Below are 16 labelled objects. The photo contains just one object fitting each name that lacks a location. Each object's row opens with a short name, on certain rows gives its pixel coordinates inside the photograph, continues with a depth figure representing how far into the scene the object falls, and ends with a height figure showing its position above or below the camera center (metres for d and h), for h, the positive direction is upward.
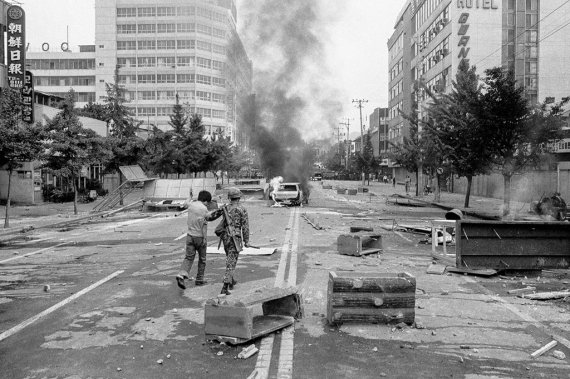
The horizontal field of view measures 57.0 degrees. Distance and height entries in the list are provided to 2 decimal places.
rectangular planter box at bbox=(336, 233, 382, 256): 12.31 -1.68
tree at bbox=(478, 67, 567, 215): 23.03 +2.37
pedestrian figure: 8.66 -0.97
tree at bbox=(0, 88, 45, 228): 19.39 +1.40
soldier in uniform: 8.14 -0.91
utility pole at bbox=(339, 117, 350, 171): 109.38 +5.48
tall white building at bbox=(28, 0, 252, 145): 88.62 +19.33
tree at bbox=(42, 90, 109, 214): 23.95 +1.35
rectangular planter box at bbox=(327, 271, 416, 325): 6.34 -1.52
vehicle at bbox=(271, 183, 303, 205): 32.19 -1.24
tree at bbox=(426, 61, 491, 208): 24.48 +2.34
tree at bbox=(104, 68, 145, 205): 31.08 +1.31
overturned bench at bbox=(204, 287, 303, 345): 5.68 -1.60
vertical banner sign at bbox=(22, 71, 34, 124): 27.19 +4.03
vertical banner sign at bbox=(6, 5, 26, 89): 27.38 +6.64
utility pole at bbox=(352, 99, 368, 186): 88.40 +11.96
